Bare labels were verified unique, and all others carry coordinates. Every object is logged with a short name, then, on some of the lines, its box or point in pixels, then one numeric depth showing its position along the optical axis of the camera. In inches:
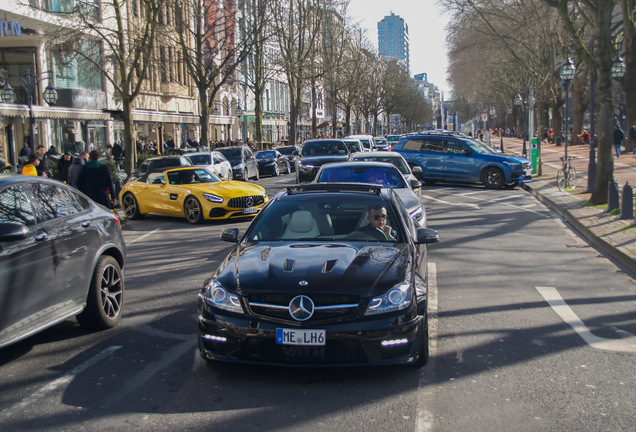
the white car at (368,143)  1296.3
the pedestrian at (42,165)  725.9
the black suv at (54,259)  192.7
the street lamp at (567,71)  954.7
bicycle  813.2
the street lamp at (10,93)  1045.2
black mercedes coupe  178.4
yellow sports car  591.5
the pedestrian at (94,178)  495.2
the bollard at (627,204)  502.9
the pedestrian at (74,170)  639.3
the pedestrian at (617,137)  1302.8
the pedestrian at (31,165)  587.4
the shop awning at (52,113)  1120.8
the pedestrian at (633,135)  1341.0
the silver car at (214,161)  923.8
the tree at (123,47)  941.2
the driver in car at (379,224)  230.1
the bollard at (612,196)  557.9
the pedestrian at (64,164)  744.3
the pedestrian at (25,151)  973.2
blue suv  924.6
